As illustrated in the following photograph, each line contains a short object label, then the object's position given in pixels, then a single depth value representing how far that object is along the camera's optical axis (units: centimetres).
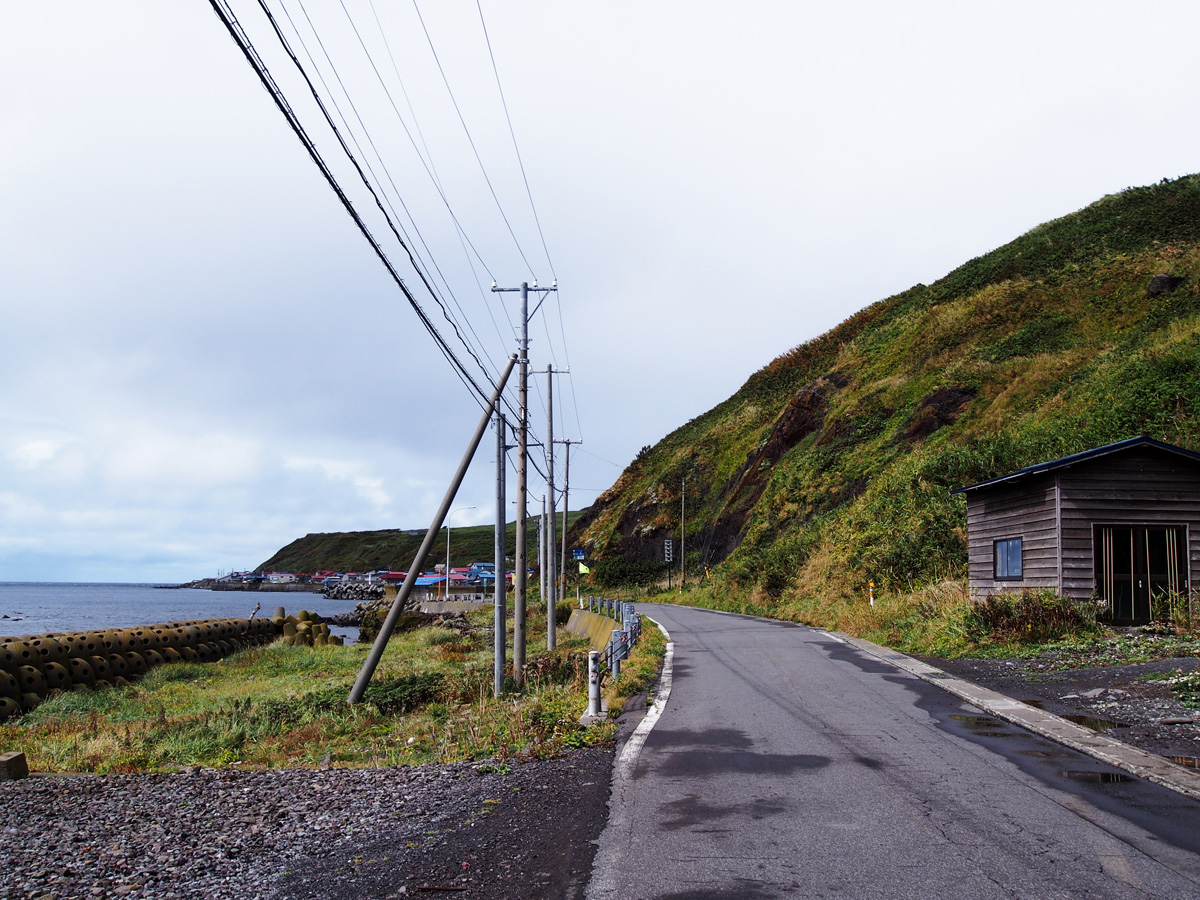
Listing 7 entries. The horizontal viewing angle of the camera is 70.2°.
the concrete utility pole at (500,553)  1692
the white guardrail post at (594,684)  1166
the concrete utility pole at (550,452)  3396
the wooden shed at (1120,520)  1755
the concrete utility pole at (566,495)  4575
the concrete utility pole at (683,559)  5731
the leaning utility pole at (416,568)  1627
